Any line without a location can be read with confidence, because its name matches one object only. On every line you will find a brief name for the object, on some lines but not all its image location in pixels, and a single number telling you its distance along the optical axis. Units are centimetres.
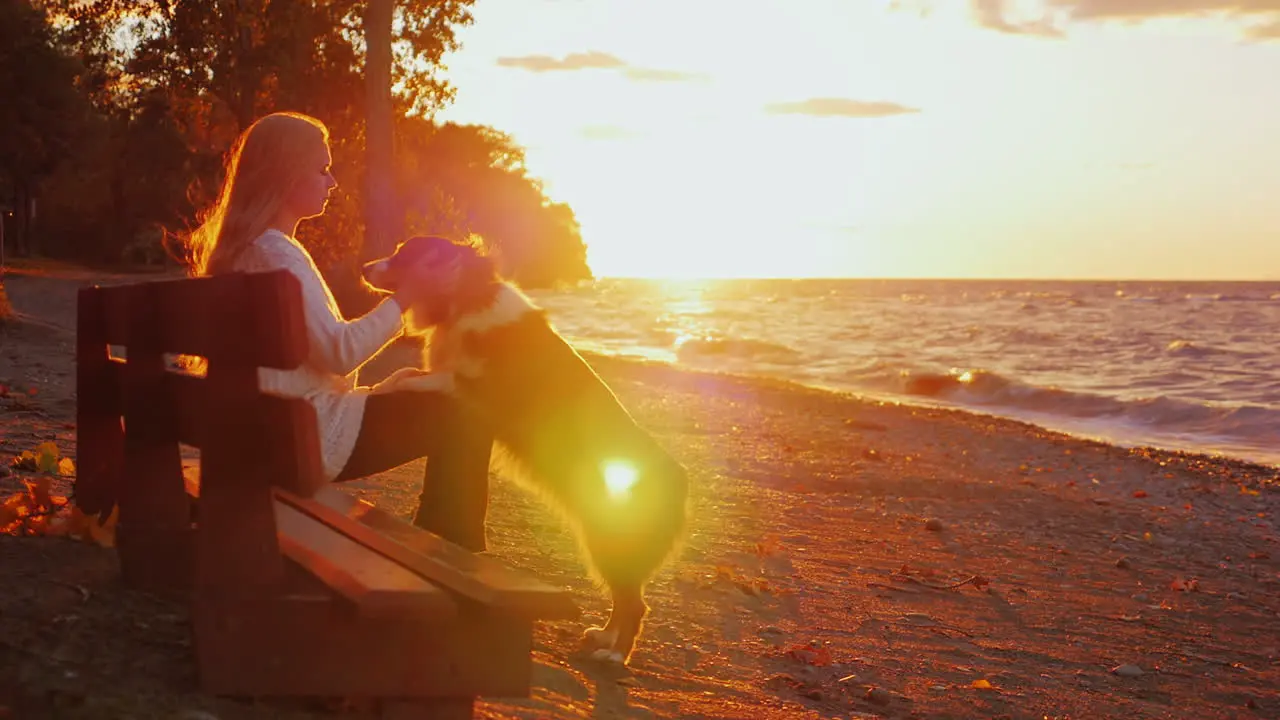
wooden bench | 225
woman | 303
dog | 354
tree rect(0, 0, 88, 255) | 2616
